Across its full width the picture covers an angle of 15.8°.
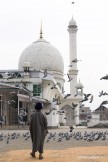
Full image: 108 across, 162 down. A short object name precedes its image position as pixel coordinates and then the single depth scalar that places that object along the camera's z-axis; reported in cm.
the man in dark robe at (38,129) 1255
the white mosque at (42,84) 5025
